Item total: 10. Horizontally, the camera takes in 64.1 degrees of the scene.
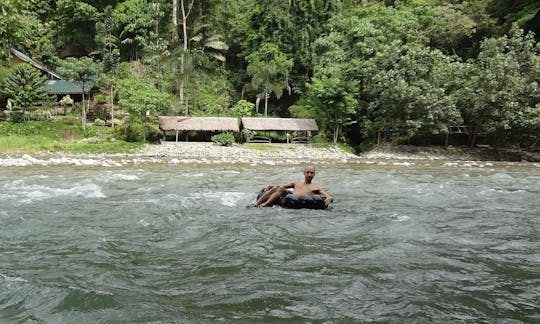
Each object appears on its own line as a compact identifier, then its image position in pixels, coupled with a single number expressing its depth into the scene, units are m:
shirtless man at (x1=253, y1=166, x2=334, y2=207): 11.34
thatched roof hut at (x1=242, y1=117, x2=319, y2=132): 38.81
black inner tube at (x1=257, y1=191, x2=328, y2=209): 11.16
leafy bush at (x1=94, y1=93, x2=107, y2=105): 44.97
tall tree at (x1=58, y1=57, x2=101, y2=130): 36.12
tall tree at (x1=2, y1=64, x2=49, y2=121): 37.25
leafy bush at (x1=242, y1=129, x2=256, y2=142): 38.34
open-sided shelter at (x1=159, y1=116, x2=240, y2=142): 36.44
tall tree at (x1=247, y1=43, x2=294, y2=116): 45.06
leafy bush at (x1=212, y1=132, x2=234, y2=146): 36.28
